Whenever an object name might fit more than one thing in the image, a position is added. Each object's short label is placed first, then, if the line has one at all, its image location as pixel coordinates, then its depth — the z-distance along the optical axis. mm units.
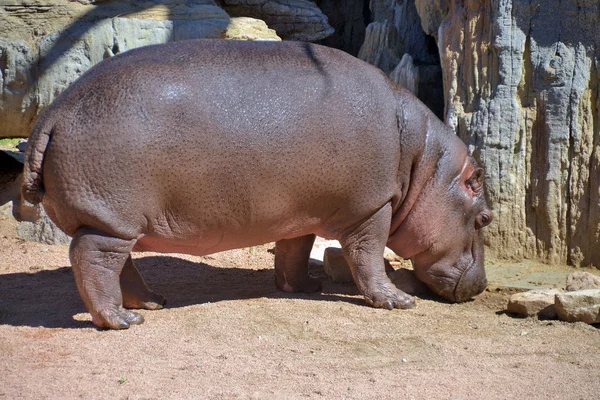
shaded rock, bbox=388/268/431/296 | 12323
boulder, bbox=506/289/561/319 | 10803
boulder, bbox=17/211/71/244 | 14423
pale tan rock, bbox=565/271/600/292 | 11295
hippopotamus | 9532
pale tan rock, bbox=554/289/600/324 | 10245
